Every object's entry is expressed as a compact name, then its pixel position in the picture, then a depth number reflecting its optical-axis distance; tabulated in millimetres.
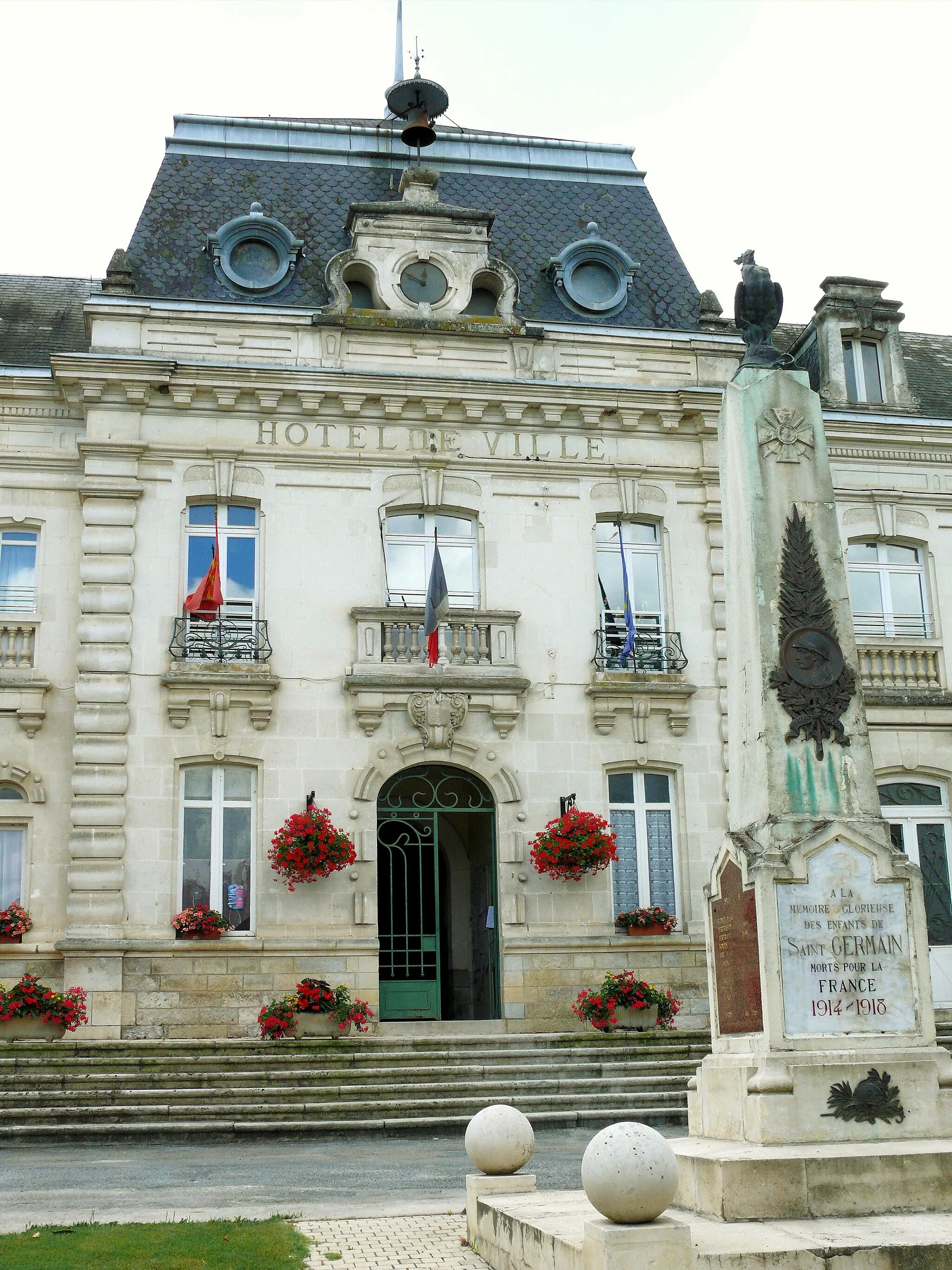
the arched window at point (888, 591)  21672
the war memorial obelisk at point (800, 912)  7766
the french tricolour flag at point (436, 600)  18641
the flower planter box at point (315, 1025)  17375
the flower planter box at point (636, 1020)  18109
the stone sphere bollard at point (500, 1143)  8930
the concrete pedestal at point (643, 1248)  6238
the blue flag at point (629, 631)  19906
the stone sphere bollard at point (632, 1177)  6312
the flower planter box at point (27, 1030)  17047
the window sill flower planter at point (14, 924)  17719
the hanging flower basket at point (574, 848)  18547
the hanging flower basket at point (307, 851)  17953
